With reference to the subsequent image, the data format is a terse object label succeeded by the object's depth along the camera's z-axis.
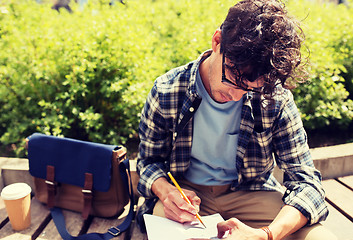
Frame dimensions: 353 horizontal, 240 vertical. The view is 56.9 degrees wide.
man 1.61
